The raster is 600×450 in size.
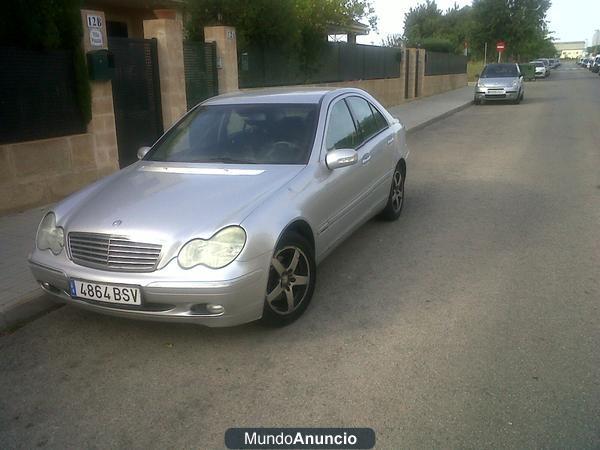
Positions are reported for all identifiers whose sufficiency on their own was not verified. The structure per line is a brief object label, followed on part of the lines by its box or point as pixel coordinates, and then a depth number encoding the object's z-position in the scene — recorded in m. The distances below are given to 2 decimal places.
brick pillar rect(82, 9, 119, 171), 7.79
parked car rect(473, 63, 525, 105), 23.53
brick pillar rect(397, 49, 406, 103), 24.58
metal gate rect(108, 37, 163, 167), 8.82
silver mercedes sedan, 3.46
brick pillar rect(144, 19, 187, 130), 9.38
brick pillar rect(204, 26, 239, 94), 11.02
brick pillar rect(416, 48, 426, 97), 27.54
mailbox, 7.77
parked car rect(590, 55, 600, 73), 64.85
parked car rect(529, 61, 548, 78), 50.24
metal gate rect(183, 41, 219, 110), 10.41
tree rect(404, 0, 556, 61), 48.22
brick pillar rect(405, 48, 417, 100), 25.91
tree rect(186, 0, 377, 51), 12.05
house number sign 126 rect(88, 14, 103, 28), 7.76
